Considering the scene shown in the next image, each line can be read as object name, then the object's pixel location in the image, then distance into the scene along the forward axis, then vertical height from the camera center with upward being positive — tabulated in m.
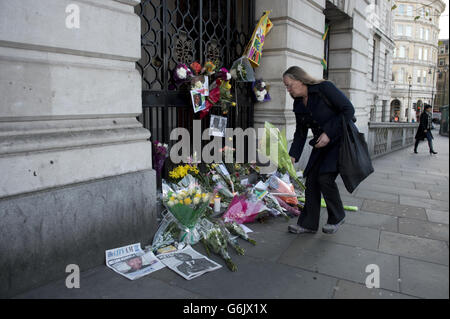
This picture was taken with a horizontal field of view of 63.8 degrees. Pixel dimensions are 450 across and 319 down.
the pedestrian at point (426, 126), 12.91 -0.32
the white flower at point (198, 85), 4.93 +0.41
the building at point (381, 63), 18.64 +3.42
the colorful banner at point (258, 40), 6.16 +1.30
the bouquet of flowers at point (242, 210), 4.46 -1.16
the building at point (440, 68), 81.67 +11.20
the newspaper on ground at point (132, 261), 3.19 -1.36
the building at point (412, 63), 61.69 +9.39
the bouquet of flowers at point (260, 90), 6.59 +0.47
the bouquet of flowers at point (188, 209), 3.71 -0.96
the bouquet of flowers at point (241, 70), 5.73 +0.72
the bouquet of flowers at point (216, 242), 3.56 -1.30
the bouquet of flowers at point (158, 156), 4.54 -0.51
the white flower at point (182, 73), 4.72 +0.55
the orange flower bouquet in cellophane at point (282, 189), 5.32 -1.07
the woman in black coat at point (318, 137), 3.88 -0.23
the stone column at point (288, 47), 6.57 +1.32
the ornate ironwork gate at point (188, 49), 4.67 +0.96
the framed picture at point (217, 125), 5.71 -0.16
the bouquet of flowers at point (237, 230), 4.01 -1.30
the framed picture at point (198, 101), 4.93 +0.20
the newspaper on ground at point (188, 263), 3.18 -1.37
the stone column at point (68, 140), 2.74 -0.22
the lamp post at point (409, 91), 60.16 +4.28
